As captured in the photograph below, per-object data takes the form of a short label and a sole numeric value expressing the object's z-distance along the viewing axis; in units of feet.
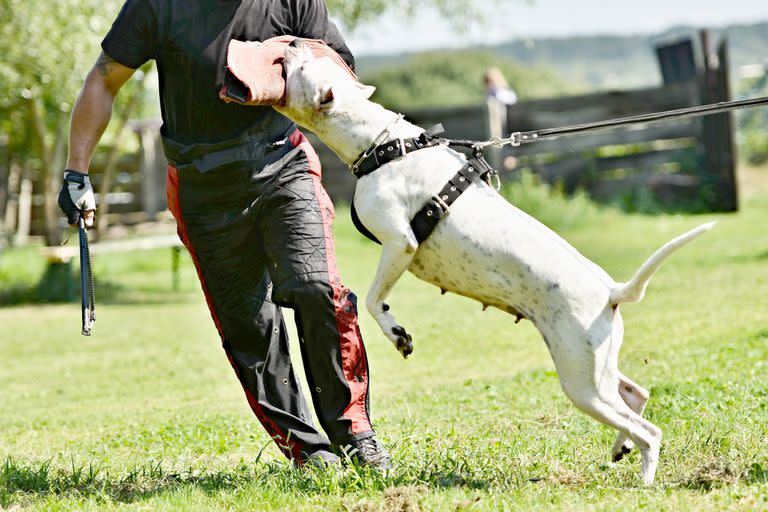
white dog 24.54
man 28.91
